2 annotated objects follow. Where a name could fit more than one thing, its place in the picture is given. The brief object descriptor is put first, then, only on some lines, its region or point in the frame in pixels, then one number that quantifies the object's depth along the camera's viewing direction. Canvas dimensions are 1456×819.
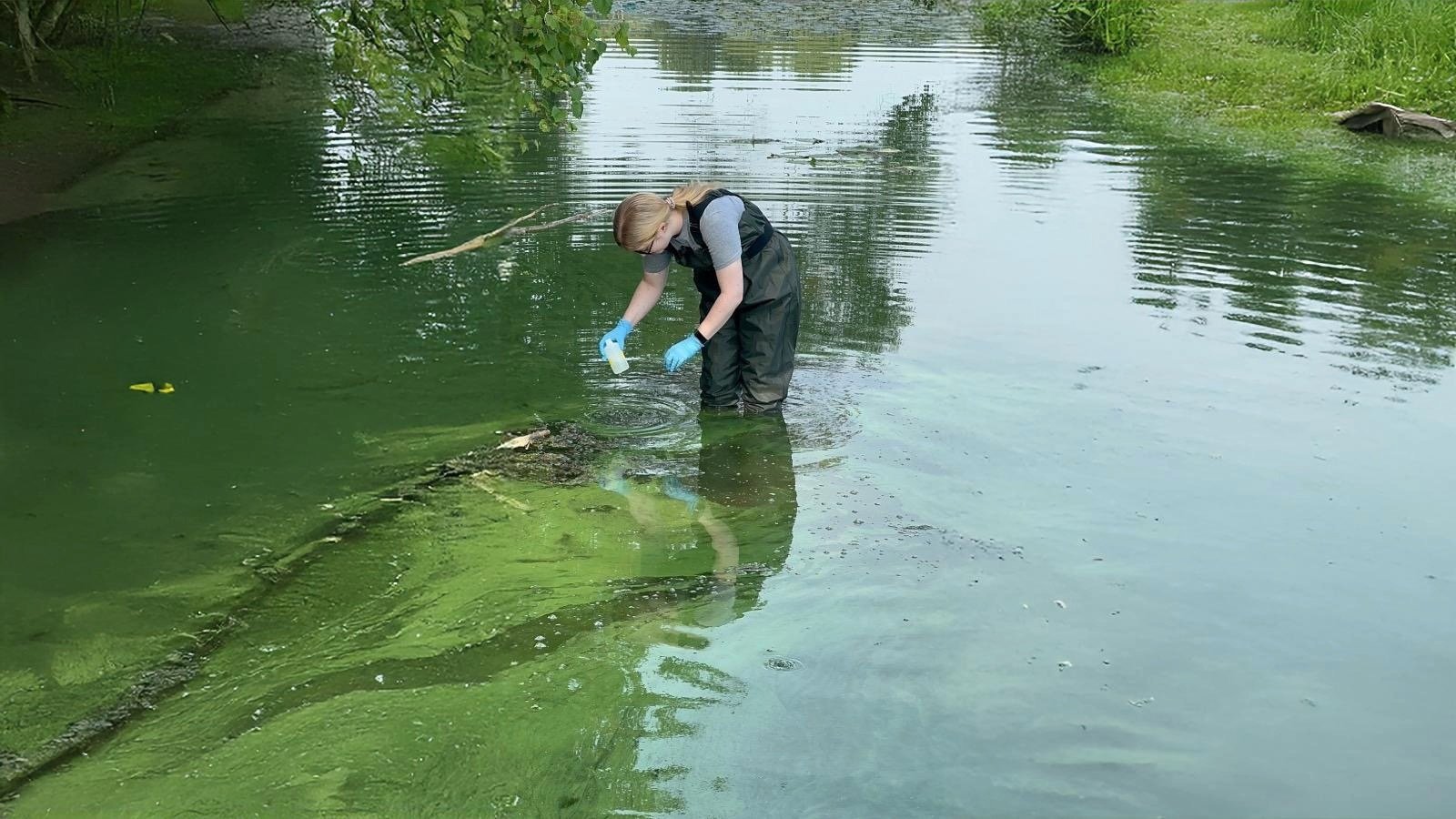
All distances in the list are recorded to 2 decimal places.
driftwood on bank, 13.42
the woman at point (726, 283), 5.48
